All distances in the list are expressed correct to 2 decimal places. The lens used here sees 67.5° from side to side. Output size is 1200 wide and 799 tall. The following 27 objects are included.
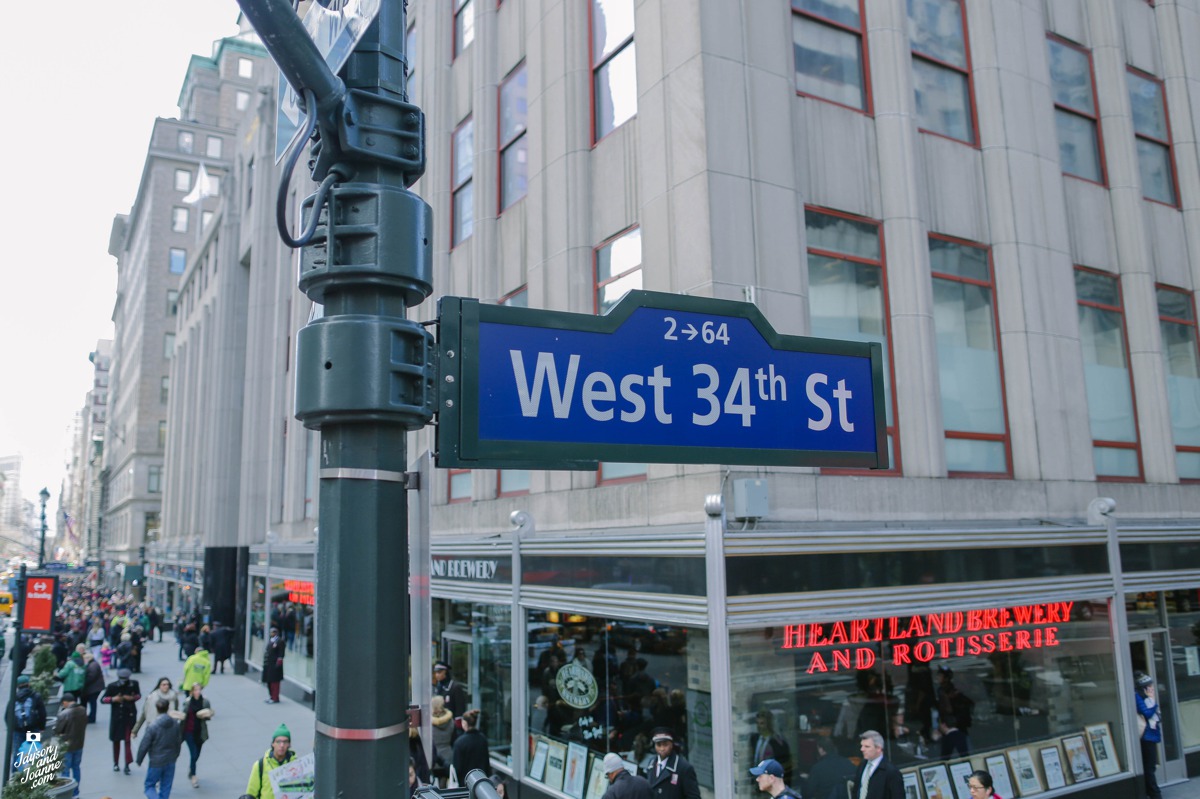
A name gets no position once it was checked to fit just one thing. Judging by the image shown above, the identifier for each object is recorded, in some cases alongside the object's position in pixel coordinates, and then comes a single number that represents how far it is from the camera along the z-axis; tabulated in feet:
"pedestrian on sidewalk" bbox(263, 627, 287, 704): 75.05
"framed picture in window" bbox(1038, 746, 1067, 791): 39.78
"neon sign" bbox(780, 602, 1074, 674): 34.35
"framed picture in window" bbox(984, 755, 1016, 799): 38.14
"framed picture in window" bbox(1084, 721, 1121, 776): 41.27
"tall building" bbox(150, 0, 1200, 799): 34.71
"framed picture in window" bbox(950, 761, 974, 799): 36.83
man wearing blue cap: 27.63
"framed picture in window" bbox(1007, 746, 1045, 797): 38.93
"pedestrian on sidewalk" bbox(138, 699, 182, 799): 43.24
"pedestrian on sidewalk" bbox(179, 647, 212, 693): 60.95
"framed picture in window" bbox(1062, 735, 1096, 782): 40.57
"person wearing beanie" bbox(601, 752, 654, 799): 29.48
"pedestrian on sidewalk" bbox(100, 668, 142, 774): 52.75
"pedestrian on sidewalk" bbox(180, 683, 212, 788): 48.53
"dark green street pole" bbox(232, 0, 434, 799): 7.70
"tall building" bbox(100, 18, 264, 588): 243.19
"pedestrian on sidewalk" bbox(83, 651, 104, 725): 63.72
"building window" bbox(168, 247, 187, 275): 264.31
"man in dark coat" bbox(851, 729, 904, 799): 29.96
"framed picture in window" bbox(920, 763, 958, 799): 36.17
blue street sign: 9.02
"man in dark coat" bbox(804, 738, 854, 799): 32.04
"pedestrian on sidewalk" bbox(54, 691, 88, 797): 47.88
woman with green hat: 31.53
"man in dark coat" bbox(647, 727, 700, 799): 31.01
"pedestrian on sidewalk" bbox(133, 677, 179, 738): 47.39
